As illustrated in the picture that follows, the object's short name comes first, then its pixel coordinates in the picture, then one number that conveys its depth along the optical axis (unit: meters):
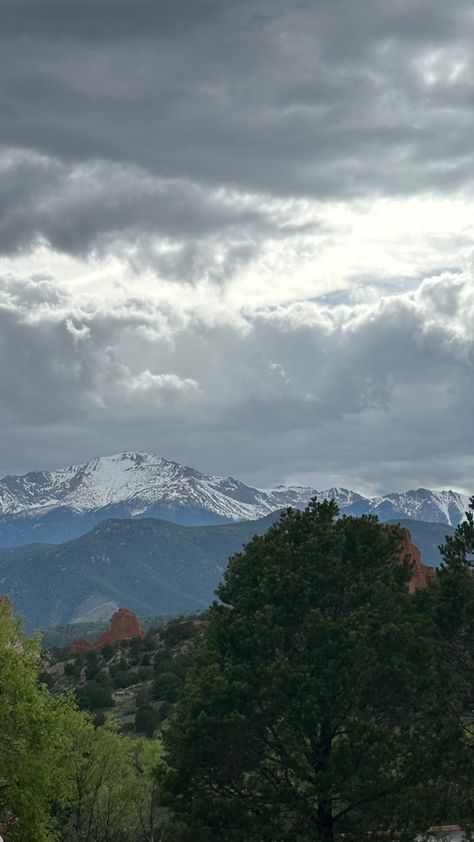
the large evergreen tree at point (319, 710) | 51.19
